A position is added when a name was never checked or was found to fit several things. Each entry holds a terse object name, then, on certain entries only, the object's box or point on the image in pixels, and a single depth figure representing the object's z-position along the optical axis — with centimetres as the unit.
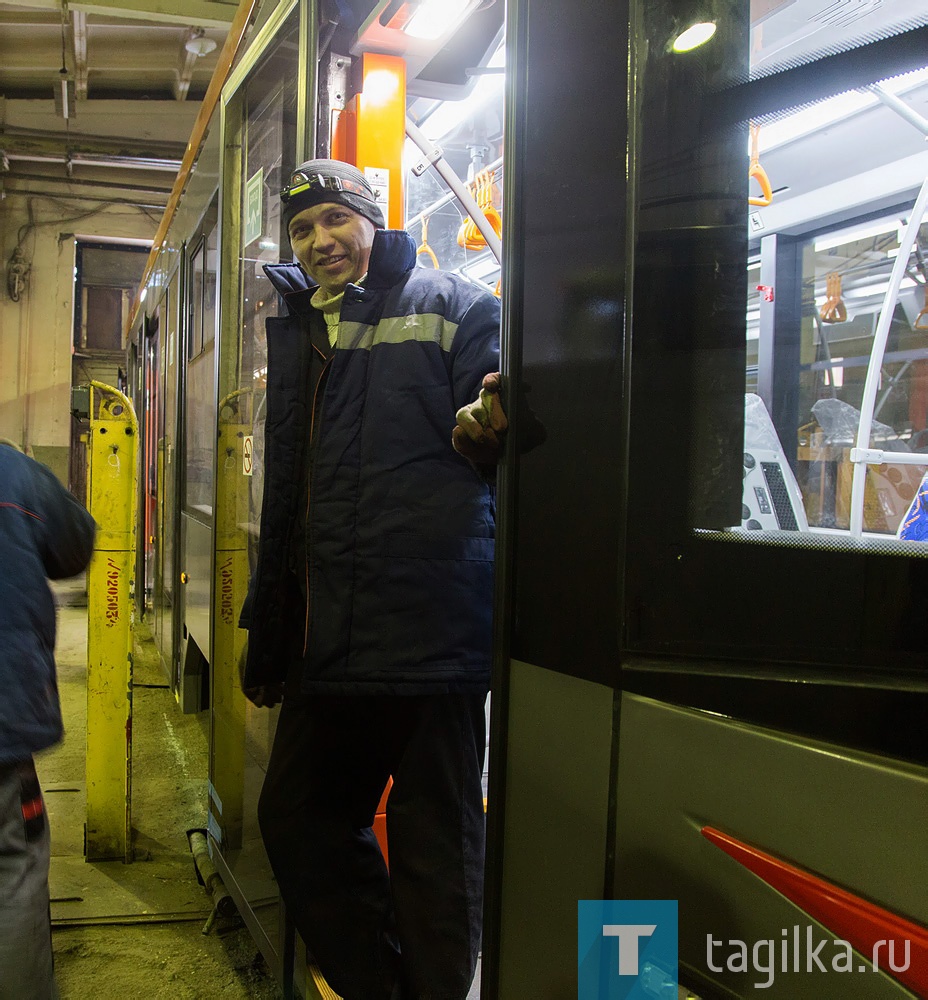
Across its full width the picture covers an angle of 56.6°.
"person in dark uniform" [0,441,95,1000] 148
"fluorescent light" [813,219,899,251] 160
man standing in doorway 148
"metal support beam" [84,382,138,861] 300
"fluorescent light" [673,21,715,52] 86
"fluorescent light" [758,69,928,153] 89
